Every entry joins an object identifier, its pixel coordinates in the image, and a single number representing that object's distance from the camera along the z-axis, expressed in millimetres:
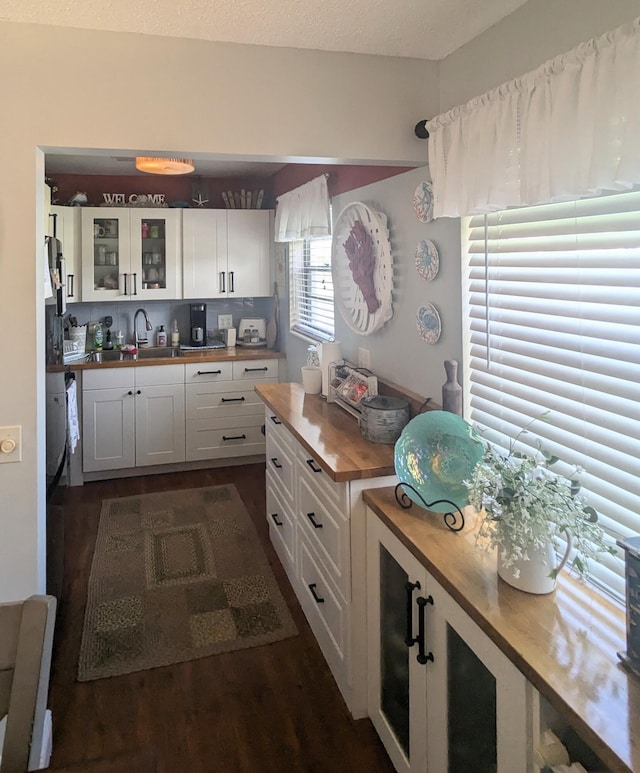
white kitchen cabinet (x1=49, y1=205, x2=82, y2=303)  4602
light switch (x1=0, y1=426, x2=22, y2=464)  2004
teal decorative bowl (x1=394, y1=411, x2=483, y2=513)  1877
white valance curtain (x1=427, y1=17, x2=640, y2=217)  1344
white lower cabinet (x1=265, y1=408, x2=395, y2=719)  2137
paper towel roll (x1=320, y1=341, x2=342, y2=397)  3209
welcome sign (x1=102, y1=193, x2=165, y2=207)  4926
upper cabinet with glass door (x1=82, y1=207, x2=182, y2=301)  4727
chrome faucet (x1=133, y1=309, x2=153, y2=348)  5176
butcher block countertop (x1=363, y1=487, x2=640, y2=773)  1055
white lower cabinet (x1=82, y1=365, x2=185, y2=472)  4566
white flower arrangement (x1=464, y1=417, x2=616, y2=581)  1367
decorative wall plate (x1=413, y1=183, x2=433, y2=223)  2402
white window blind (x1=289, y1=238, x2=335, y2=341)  4012
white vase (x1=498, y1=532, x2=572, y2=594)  1436
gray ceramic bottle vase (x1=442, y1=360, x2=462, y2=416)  2223
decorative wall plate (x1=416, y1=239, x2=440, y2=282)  2377
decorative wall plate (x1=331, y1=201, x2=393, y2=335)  2850
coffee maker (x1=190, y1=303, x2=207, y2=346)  5195
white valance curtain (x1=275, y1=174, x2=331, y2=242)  3613
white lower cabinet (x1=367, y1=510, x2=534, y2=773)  1289
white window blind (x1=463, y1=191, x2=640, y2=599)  1479
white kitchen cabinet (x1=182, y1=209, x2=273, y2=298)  4949
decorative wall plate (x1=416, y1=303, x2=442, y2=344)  2400
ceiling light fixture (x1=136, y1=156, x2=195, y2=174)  3537
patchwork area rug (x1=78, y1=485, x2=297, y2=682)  2627
